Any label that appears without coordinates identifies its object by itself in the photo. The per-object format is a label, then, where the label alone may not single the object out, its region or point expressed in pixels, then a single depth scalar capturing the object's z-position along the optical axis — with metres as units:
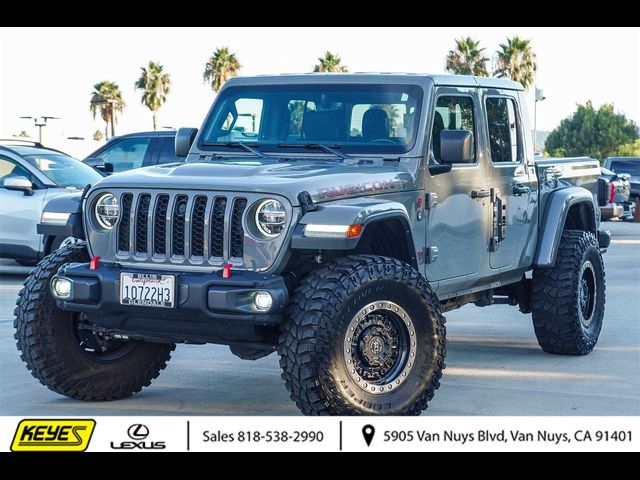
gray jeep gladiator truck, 6.37
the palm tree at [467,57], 58.81
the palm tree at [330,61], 59.69
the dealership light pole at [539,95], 26.34
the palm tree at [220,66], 61.50
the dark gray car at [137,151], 16.75
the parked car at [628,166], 30.94
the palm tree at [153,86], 65.81
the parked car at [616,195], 20.99
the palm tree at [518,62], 60.45
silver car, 13.73
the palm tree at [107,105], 68.56
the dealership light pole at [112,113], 67.44
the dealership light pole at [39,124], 37.78
